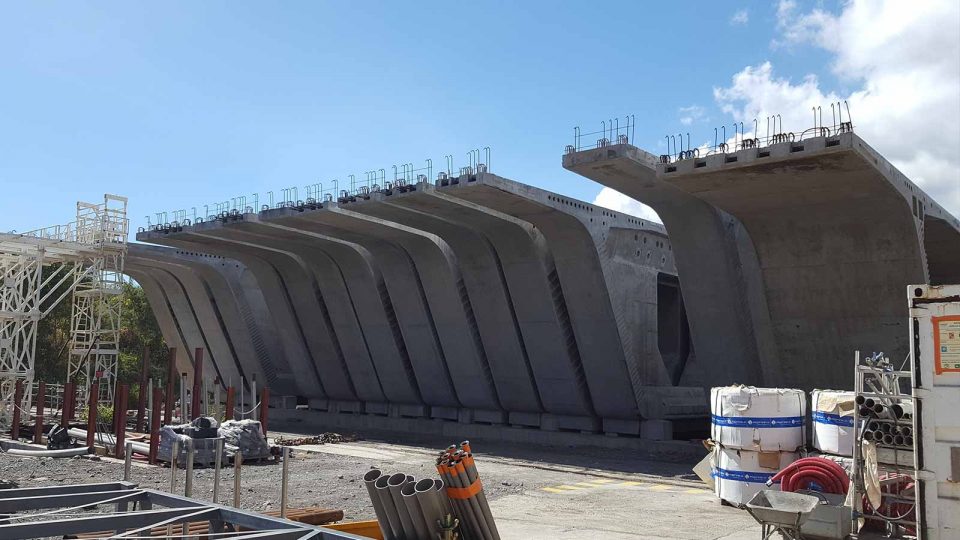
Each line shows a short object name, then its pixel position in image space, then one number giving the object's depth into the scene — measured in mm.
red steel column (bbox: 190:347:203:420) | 23484
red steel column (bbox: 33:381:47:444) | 24297
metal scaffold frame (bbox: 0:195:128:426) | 27875
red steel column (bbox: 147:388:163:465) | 20500
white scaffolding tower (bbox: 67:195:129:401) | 29844
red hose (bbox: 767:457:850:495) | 10391
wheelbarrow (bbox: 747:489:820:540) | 8445
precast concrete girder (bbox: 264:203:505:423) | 29406
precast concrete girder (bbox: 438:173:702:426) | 24703
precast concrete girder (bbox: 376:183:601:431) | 26656
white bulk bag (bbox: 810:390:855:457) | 12289
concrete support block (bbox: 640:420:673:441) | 25766
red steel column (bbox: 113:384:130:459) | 21484
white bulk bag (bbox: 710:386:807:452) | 13094
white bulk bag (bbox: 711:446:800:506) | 13094
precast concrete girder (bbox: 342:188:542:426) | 27609
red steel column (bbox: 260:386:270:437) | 24812
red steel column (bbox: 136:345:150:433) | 23069
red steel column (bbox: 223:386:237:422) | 24373
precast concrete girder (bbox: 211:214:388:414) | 33750
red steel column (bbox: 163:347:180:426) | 23328
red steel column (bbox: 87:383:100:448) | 22078
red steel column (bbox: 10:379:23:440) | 24969
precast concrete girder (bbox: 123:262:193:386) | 44062
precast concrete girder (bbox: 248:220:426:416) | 32594
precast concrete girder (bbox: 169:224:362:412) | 35312
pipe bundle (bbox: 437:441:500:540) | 8703
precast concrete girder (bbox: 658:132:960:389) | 17781
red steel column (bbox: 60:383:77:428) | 24203
